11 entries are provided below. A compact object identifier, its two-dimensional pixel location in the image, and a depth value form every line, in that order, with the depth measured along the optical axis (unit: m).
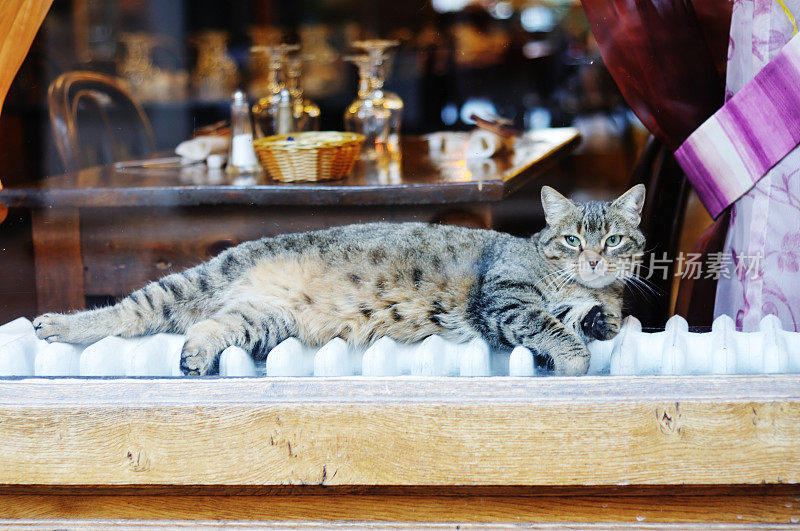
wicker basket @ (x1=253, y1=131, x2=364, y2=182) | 2.48
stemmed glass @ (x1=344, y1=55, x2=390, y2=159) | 2.71
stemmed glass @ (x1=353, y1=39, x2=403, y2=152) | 2.73
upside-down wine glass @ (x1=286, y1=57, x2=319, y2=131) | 2.79
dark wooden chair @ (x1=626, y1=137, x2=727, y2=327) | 2.33
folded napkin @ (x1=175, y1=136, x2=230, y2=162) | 2.58
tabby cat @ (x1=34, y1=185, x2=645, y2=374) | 2.27
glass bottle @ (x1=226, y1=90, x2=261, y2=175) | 2.62
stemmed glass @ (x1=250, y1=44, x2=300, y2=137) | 2.74
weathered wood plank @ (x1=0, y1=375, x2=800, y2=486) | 2.14
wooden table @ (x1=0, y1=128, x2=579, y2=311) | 2.40
